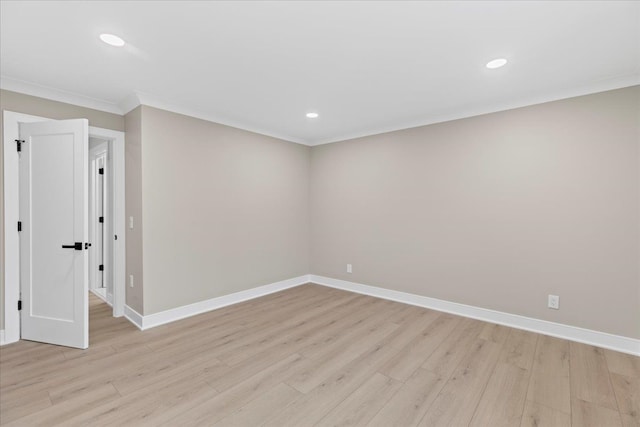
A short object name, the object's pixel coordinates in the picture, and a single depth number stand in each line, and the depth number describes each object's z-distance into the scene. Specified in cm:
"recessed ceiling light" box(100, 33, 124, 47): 203
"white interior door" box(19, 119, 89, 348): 269
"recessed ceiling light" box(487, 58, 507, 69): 235
